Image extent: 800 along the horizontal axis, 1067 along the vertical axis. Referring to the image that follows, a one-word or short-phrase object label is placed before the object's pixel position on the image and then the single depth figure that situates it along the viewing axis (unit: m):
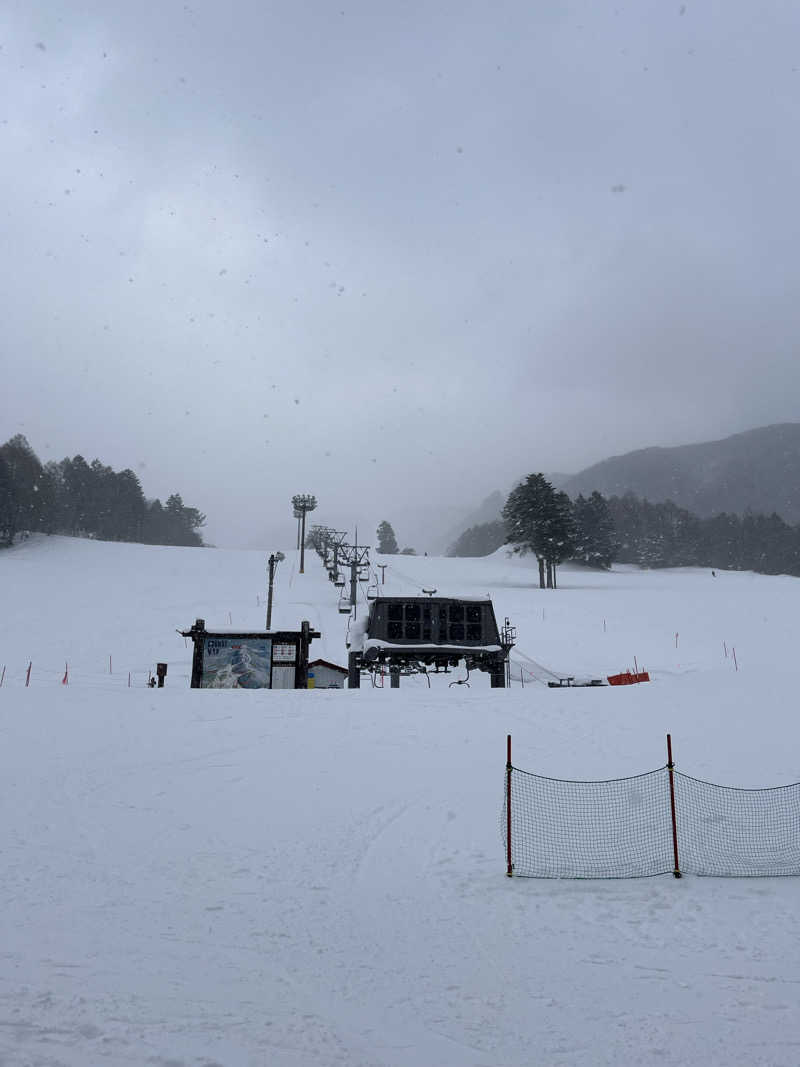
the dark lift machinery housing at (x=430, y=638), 31.47
